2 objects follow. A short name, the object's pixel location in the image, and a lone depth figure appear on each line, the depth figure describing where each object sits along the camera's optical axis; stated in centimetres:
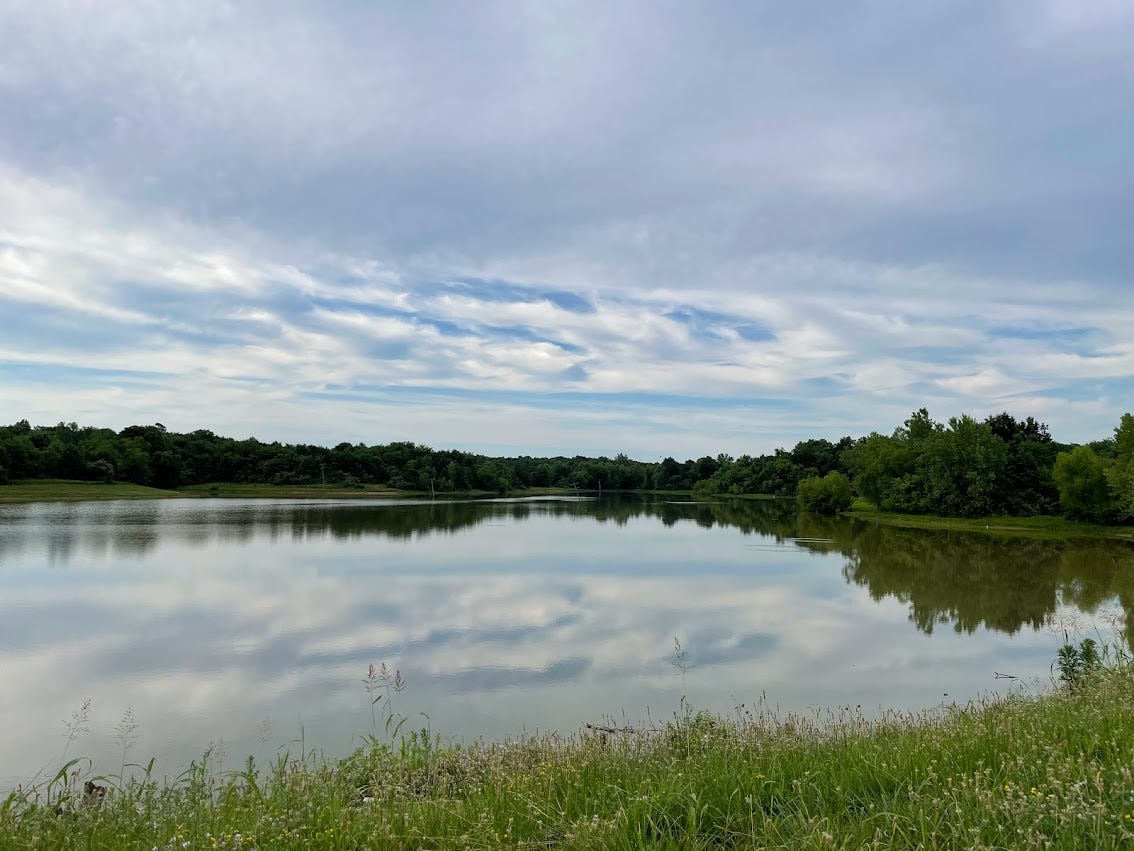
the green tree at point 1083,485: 4897
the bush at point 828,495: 7869
